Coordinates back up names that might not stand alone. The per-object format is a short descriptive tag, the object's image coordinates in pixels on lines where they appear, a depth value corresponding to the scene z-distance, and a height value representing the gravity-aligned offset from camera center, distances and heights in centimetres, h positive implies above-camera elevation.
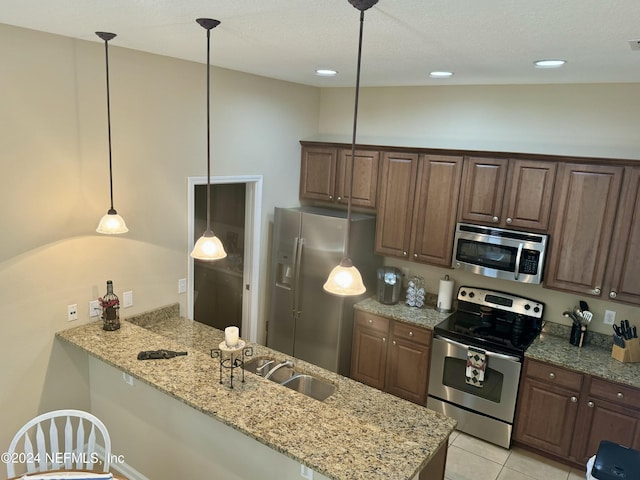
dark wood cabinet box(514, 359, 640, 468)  330 -174
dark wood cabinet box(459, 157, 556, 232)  363 -21
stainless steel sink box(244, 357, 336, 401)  302 -143
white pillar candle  259 -101
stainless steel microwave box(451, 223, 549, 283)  369 -69
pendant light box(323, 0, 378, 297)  214 -55
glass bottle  320 -111
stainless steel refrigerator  427 -116
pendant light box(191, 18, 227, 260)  258 -54
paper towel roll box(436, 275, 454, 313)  430 -119
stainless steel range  373 -154
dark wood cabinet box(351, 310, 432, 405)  410 -173
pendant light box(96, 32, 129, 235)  284 -48
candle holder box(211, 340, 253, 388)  260 -113
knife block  346 -128
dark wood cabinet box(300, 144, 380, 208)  445 -18
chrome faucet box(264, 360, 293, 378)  302 -136
